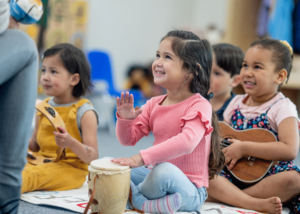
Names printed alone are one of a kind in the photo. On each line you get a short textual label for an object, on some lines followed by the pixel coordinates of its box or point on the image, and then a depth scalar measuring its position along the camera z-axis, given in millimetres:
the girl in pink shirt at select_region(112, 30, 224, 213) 2246
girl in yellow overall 2491
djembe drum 2198
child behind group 2787
